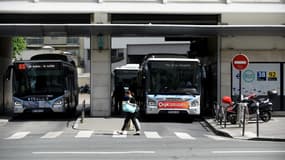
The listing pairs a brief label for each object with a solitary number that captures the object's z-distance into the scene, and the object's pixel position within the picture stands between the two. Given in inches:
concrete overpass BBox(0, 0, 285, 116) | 1312.7
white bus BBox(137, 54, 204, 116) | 1200.2
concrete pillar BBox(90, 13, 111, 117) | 1333.7
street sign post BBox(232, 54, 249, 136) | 1064.8
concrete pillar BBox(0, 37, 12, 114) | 1651.6
